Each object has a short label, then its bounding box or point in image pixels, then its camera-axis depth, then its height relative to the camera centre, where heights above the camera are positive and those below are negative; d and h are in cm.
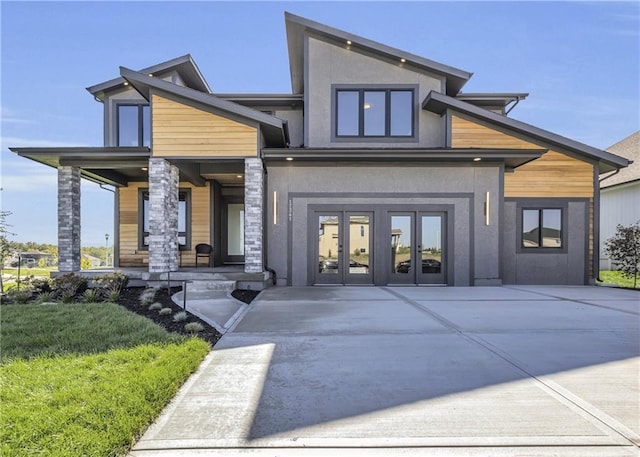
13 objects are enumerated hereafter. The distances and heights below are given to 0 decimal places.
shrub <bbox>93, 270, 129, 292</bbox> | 877 -122
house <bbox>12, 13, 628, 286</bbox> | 956 +162
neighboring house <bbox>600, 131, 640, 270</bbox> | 1680 +156
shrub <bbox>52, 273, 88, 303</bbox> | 849 -128
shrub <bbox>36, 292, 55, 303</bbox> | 776 -147
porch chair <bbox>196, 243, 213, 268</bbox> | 1208 -58
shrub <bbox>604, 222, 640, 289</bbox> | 1145 -55
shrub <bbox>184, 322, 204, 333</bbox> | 535 -142
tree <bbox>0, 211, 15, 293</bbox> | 990 -24
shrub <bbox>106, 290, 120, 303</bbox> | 786 -142
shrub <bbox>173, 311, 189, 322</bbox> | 599 -142
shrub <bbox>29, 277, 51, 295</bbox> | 882 -136
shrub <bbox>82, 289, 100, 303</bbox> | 780 -142
